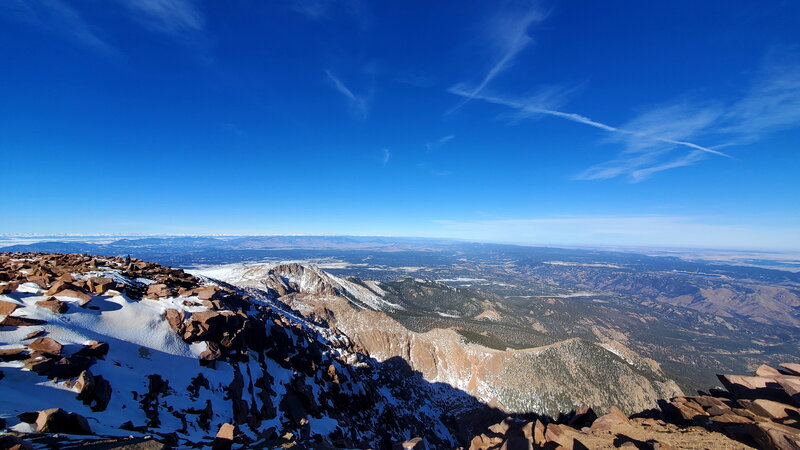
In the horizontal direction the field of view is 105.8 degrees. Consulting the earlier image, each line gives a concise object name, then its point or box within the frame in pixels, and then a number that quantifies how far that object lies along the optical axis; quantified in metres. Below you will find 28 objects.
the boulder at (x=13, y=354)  14.50
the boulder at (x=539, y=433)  15.77
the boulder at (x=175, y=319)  24.25
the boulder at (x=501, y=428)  20.39
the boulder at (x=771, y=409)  14.71
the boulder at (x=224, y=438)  14.47
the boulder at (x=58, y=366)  14.52
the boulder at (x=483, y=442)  17.64
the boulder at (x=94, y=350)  17.23
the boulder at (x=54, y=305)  19.55
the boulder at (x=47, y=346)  15.72
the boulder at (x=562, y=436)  14.56
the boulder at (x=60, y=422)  10.97
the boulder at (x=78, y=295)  21.67
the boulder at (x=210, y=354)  23.59
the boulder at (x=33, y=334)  16.60
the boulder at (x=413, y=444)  19.25
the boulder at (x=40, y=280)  22.48
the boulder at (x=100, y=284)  24.48
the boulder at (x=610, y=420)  16.44
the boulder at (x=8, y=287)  19.89
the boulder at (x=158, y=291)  27.47
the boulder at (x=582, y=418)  20.31
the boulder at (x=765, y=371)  19.39
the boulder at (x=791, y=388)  16.16
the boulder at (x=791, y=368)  19.14
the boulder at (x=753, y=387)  17.20
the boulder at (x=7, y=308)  17.92
